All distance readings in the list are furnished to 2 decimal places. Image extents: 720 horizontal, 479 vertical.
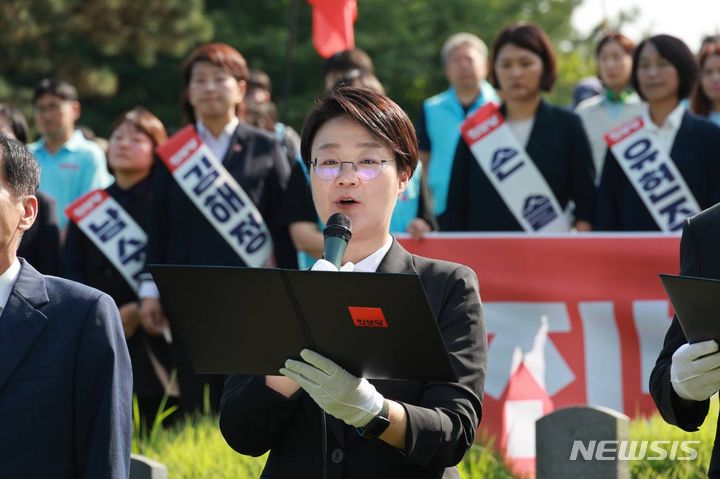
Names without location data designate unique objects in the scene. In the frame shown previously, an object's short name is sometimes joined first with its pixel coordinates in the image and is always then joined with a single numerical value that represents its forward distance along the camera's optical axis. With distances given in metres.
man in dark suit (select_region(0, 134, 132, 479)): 6.34
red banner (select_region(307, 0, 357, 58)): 19.67
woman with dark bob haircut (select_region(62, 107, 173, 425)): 14.19
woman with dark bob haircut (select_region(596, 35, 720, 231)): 13.10
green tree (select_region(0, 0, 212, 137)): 45.06
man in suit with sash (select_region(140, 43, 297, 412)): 13.64
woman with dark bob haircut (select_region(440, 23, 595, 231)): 13.68
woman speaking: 6.11
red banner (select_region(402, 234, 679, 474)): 13.12
